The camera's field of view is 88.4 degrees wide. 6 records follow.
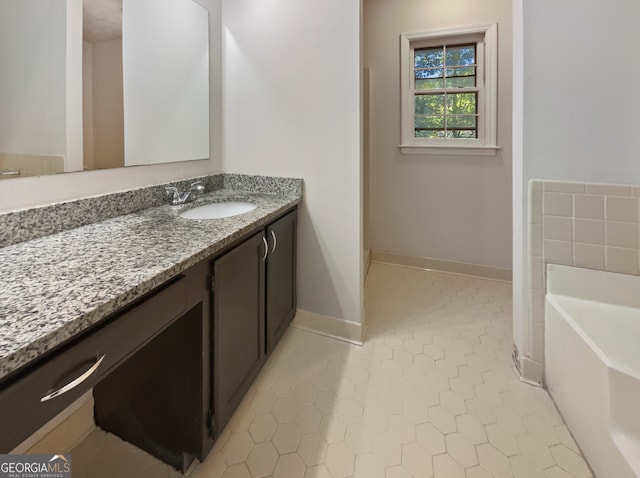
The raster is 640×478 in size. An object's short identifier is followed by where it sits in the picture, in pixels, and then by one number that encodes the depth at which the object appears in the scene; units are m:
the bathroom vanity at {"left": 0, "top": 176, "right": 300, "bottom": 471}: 0.60
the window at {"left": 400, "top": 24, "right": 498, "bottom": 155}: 2.72
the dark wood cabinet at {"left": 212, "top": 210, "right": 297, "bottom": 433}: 1.21
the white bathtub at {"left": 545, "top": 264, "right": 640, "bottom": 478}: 1.01
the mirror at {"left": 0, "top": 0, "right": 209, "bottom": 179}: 1.07
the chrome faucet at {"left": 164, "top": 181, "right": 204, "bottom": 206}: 1.67
